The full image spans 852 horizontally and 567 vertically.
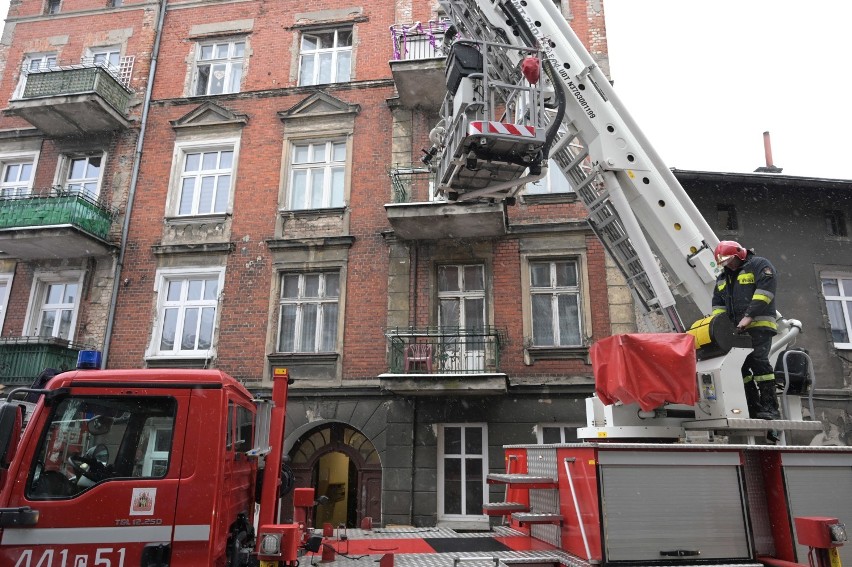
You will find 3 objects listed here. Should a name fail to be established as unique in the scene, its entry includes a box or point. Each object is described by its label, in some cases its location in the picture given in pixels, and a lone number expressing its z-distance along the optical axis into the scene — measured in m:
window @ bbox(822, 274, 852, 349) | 11.47
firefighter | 4.75
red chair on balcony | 10.33
